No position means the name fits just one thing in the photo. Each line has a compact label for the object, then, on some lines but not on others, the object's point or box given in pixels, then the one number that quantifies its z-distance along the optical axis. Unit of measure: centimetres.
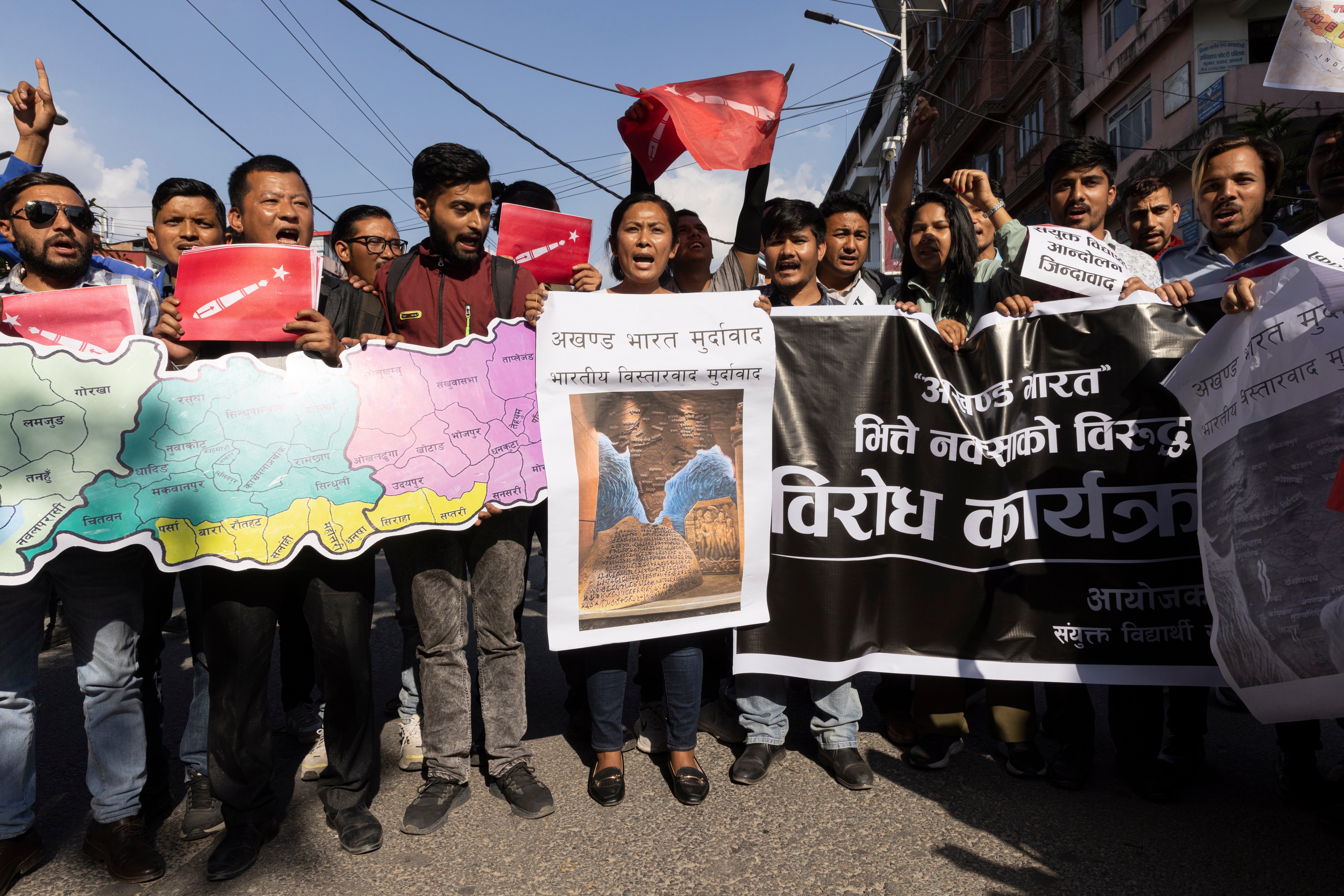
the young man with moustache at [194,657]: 268
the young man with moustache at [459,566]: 271
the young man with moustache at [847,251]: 345
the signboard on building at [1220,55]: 1653
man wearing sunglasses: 230
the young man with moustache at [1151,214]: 388
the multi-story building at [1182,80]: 1580
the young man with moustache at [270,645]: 238
